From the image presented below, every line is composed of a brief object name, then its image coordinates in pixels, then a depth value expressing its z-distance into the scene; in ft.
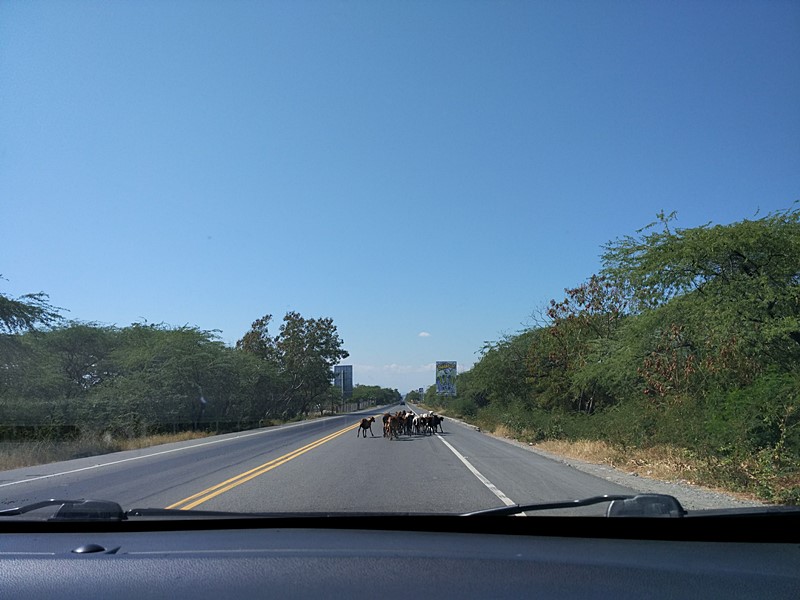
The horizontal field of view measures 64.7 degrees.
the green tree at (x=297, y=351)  256.32
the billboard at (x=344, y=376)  329.91
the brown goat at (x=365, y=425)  107.98
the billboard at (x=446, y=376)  226.79
